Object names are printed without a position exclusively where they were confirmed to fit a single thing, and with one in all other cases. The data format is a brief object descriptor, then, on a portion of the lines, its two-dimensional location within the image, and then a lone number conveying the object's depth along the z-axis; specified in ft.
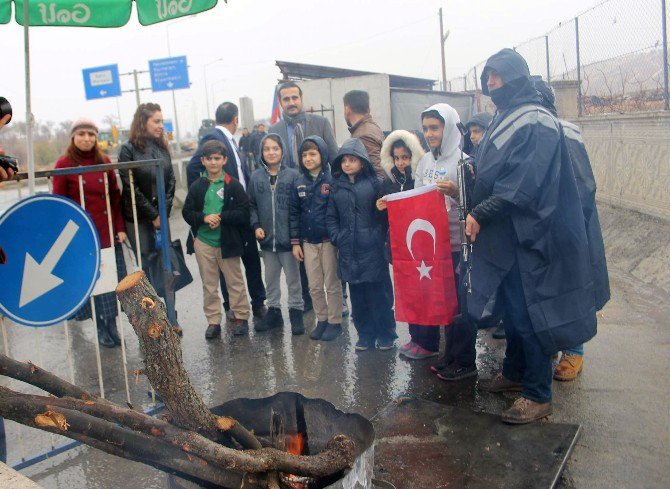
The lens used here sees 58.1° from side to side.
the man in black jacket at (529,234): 11.87
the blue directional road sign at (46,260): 11.61
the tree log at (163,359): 8.04
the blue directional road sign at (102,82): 105.09
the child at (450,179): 14.84
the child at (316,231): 17.85
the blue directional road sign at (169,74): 117.38
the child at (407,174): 16.38
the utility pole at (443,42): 111.14
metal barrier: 12.23
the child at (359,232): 16.67
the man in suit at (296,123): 20.90
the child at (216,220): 18.61
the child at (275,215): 18.66
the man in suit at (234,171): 19.70
